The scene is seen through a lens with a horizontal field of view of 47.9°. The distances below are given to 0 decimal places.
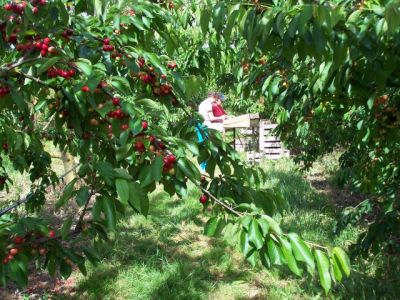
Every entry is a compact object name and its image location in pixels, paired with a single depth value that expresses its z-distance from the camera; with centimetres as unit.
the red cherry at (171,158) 131
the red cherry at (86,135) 160
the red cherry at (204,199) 158
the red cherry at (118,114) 134
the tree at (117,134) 124
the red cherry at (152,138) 134
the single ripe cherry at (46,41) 145
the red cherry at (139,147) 130
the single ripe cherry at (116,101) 135
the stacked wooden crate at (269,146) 1026
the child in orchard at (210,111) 755
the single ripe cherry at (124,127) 133
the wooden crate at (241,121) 749
